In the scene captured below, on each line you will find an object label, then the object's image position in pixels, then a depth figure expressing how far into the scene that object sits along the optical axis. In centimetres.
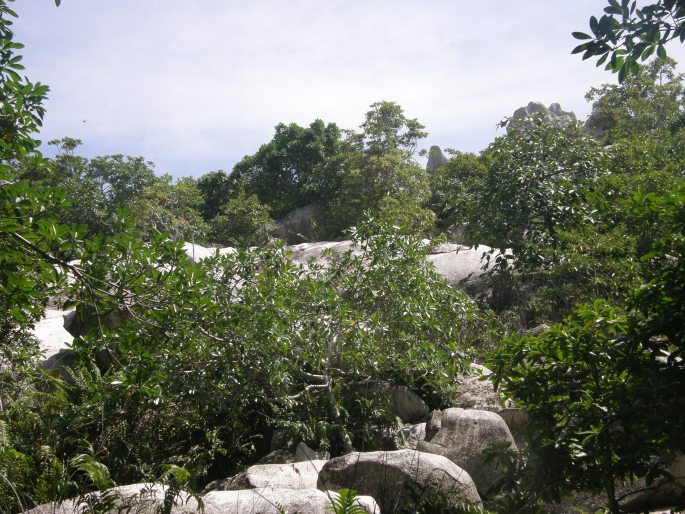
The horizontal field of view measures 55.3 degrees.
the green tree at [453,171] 2442
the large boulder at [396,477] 533
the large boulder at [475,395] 888
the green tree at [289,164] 3061
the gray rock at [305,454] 795
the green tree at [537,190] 1147
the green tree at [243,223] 2709
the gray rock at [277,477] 626
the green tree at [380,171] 2381
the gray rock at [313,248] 1869
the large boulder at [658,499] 541
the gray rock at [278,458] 812
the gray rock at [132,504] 462
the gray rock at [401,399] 923
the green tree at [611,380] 345
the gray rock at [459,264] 1541
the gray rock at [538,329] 1050
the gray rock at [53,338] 1298
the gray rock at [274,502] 479
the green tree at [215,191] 3203
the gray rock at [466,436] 732
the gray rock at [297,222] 2931
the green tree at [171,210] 2442
